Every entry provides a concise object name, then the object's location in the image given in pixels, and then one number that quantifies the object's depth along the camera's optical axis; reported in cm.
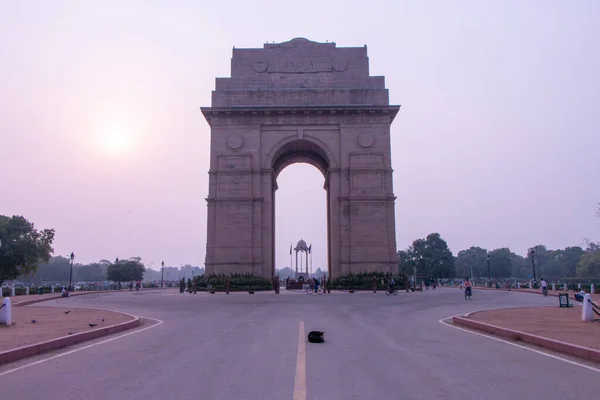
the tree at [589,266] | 8356
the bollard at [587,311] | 1426
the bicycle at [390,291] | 3269
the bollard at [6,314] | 1350
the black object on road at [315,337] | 1069
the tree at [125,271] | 10841
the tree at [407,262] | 11599
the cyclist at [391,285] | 3272
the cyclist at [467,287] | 2942
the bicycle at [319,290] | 3662
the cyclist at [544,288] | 3411
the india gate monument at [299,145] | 4044
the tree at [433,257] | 11056
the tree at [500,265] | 13550
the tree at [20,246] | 5672
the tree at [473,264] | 14765
